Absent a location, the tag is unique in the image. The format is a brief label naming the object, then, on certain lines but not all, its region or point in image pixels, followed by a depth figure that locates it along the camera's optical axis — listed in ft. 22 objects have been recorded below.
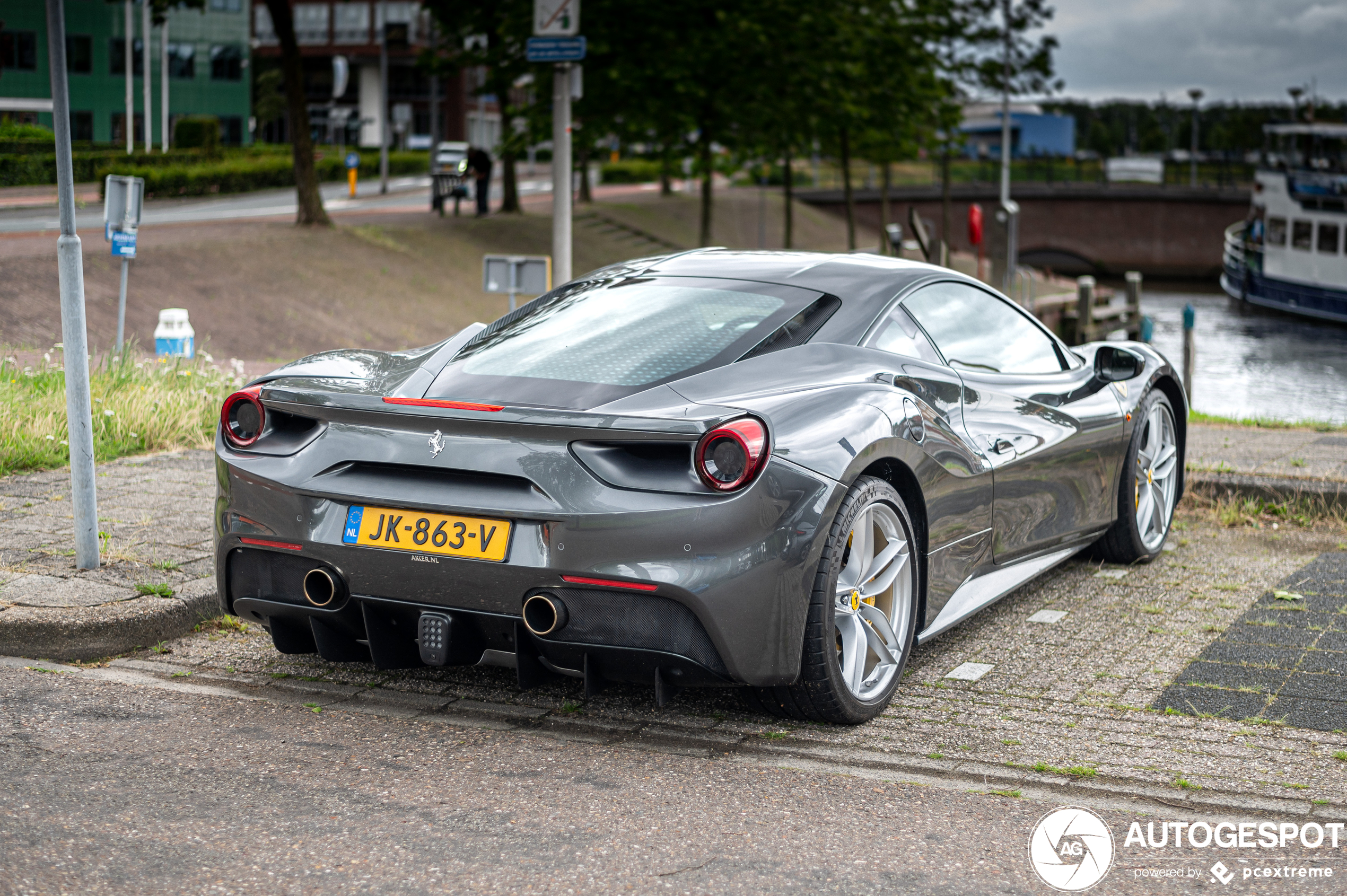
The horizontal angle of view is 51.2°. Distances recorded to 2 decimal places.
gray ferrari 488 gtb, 11.51
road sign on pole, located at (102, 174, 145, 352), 37.01
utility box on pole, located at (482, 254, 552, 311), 31.89
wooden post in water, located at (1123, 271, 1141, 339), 92.38
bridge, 206.59
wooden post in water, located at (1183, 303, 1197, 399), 54.03
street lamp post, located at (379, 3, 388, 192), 147.02
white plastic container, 41.06
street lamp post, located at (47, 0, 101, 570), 16.48
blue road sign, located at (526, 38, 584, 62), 42.39
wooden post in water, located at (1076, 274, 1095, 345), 86.89
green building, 187.32
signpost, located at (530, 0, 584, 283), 42.55
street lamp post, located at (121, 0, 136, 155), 176.54
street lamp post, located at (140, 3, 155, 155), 179.20
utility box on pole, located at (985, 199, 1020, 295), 94.38
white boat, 138.82
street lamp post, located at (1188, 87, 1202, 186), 239.50
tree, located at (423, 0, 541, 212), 74.49
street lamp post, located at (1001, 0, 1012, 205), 152.25
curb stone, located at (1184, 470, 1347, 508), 22.88
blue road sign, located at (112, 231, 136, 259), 38.37
